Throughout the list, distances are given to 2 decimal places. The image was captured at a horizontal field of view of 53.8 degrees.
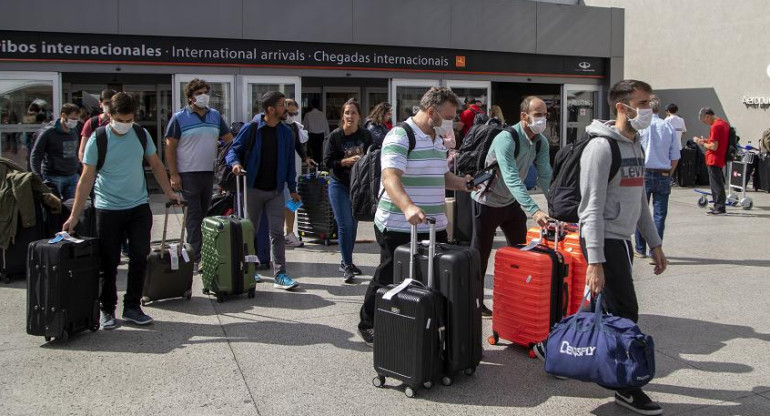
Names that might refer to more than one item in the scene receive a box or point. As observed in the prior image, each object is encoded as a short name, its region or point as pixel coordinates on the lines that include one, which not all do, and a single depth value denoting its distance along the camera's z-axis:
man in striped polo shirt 4.84
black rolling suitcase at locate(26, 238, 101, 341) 5.25
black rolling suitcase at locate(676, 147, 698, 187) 17.42
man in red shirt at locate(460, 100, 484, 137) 13.62
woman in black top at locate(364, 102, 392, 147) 9.21
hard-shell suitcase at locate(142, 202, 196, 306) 6.50
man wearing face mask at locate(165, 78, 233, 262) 7.34
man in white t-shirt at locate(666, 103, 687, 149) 11.89
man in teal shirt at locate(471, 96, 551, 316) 5.61
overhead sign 12.63
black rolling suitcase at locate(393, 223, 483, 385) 4.47
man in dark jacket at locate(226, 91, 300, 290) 7.12
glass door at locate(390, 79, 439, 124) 15.34
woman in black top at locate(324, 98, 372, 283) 7.44
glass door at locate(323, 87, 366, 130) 19.05
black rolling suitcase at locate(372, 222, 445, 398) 4.29
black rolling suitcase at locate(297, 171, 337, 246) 9.54
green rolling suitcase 6.67
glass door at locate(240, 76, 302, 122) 13.98
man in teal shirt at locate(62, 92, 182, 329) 5.72
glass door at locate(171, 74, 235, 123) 13.62
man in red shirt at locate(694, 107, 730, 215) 12.56
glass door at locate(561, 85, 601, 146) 17.27
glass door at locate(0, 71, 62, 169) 12.49
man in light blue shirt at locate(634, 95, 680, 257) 8.95
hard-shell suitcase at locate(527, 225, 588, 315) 5.37
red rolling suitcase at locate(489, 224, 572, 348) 5.04
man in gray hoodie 4.16
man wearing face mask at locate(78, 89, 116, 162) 8.31
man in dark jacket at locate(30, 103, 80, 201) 8.59
